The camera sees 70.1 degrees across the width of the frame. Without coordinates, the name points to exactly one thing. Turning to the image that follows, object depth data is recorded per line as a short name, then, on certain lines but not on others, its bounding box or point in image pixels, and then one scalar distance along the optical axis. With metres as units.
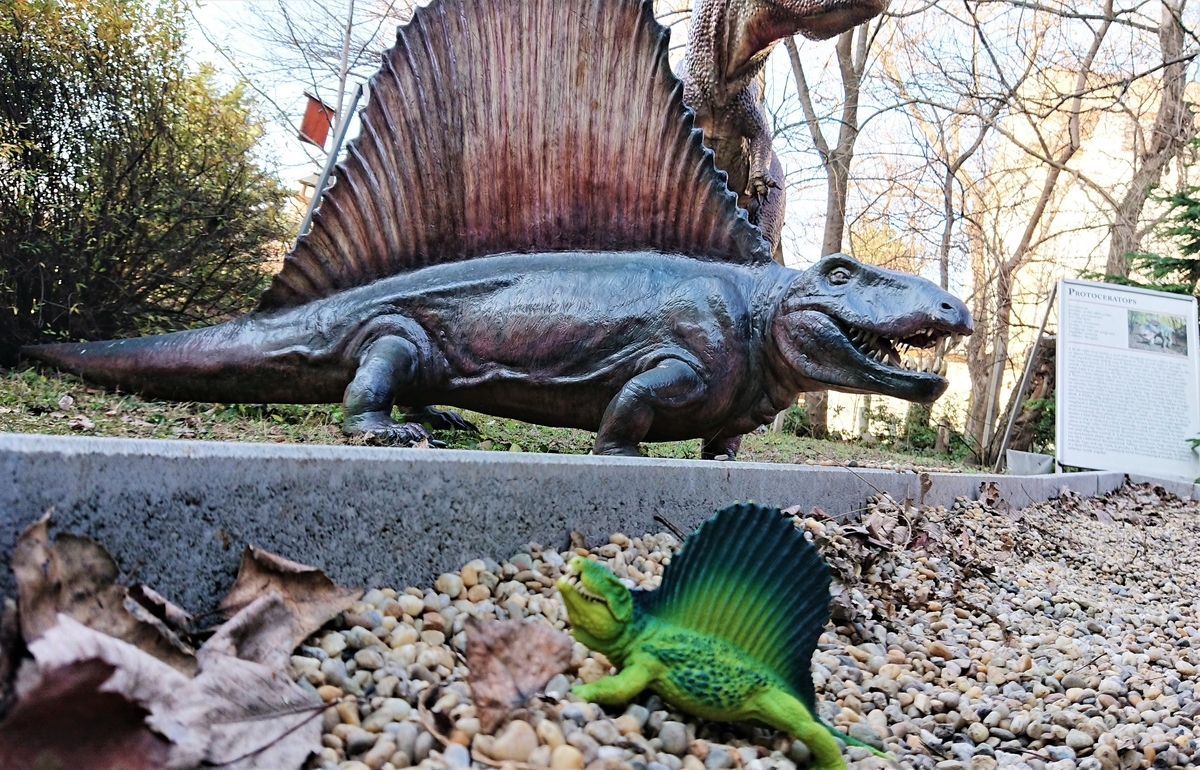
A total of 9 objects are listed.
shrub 4.36
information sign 6.31
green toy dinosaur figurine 1.21
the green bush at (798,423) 12.51
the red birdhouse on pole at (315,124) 9.30
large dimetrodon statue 3.03
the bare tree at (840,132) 13.07
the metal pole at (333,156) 5.52
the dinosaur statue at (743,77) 4.47
